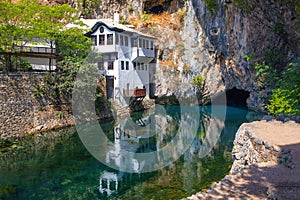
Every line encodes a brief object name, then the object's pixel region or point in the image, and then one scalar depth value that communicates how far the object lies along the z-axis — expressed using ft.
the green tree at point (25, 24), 65.72
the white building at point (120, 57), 96.07
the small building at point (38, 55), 76.44
